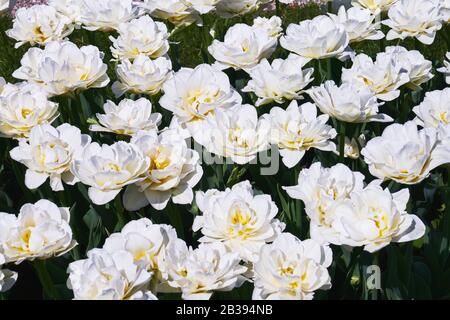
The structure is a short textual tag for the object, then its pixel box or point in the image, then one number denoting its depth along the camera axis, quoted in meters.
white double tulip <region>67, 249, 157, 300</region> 1.65
